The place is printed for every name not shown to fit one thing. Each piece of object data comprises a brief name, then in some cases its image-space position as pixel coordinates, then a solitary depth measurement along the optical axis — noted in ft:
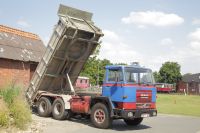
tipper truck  30.78
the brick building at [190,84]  234.34
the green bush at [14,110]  23.86
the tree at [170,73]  269.82
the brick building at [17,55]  47.81
